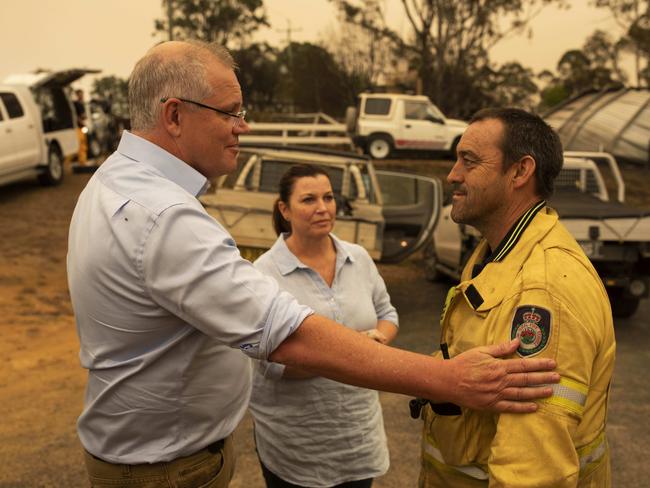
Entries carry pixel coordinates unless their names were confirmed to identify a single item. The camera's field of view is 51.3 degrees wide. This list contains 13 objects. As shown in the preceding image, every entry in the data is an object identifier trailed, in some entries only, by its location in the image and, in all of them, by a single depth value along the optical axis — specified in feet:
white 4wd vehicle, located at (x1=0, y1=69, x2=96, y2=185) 40.70
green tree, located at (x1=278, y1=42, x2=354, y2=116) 123.13
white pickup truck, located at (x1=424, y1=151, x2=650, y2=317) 23.49
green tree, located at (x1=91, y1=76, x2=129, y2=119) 150.43
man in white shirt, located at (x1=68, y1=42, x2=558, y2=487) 5.30
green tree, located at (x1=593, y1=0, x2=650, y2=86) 99.30
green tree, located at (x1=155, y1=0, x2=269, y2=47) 141.28
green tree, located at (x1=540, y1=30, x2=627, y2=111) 136.46
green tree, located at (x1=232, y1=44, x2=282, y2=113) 130.82
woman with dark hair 9.16
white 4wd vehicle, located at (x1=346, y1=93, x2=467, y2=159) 63.82
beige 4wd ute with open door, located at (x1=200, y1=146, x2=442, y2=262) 24.97
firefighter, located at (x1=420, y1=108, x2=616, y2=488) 5.16
